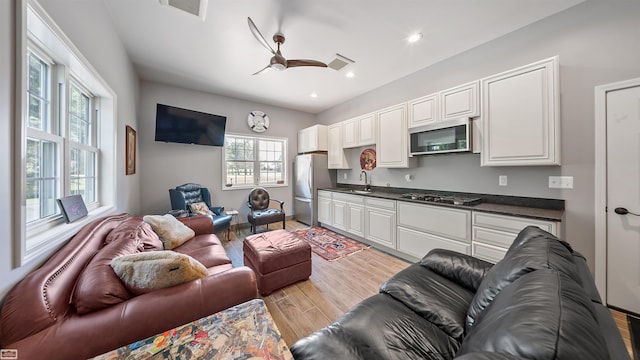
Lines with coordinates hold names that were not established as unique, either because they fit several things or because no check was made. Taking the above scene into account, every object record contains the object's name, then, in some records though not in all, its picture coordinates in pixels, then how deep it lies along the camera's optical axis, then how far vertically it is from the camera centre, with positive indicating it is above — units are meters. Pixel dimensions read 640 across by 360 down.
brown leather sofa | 0.79 -0.61
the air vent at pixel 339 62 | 2.89 +1.73
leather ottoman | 2.10 -0.86
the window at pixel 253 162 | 4.47 +0.44
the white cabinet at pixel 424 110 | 2.80 +1.01
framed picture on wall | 2.72 +0.42
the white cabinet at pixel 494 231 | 1.97 -0.53
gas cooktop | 2.53 -0.25
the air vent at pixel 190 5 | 1.85 +1.63
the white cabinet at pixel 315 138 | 4.62 +0.97
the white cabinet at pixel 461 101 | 2.43 +0.99
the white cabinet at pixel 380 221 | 3.06 -0.65
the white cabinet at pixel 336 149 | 4.43 +0.70
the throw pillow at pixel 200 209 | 3.42 -0.49
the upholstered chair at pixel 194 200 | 3.34 -0.35
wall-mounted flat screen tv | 3.51 +1.00
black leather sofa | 0.53 -0.55
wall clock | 4.59 +1.37
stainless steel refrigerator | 4.52 -0.04
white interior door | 1.73 -0.15
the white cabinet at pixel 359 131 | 3.73 +0.96
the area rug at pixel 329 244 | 3.12 -1.10
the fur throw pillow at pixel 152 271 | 1.13 -0.52
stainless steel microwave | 2.51 +0.58
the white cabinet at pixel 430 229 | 2.36 -0.62
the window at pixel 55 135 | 1.00 +0.36
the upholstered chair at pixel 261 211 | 3.79 -0.62
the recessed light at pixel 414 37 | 2.44 +1.74
